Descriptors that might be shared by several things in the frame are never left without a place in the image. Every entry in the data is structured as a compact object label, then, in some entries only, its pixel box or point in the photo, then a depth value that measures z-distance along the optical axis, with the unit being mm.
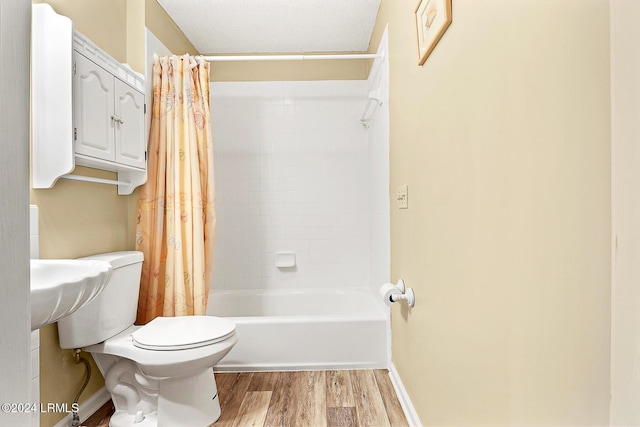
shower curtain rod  2336
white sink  984
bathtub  2293
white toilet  1621
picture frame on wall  1139
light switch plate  1743
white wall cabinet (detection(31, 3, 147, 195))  1583
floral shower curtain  2223
